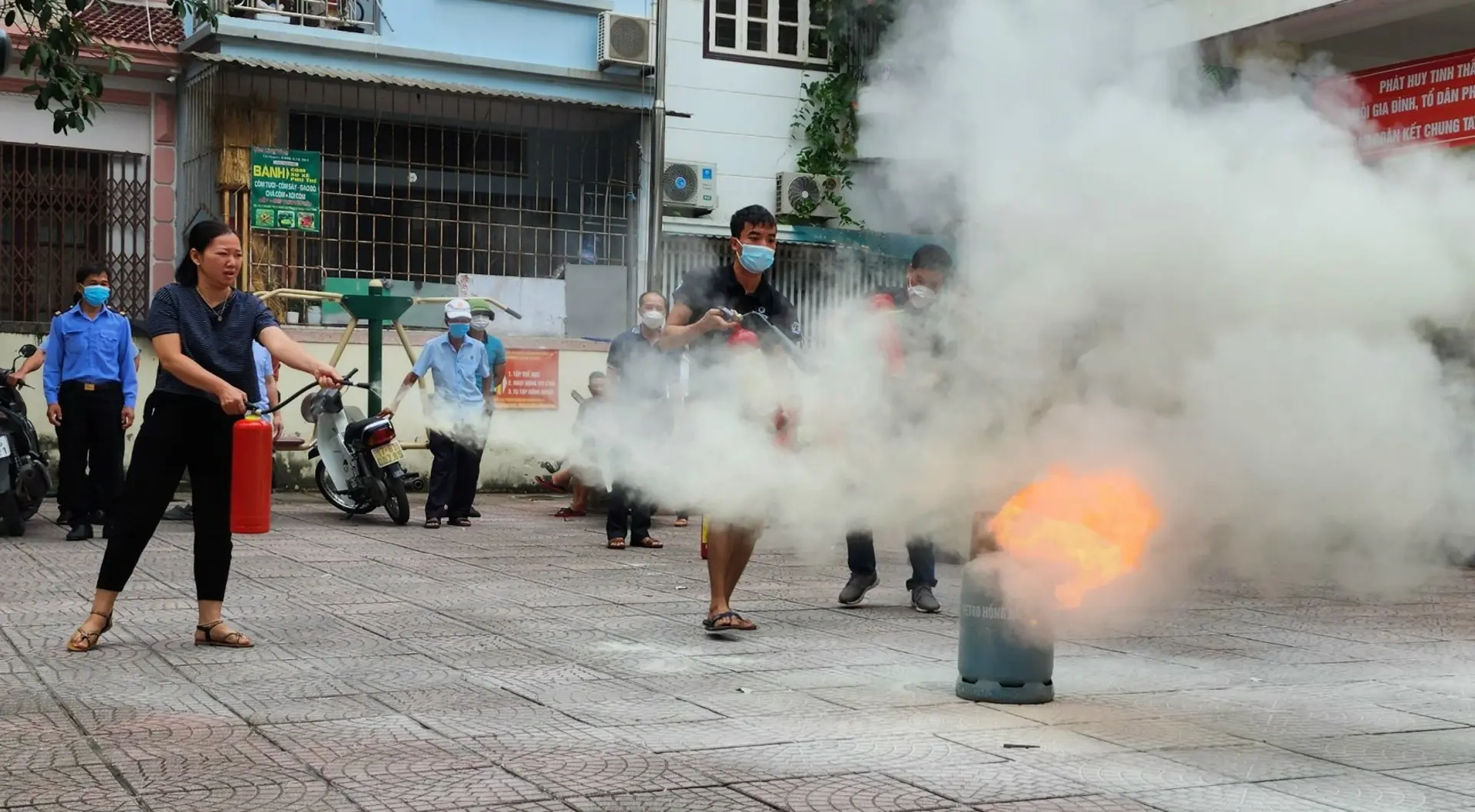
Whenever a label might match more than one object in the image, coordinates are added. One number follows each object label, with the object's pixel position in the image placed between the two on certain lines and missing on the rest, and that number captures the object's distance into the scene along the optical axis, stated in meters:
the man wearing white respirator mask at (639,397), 8.30
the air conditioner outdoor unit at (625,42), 17.45
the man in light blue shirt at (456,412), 12.21
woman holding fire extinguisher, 6.44
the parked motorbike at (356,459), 12.67
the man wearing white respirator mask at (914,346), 6.90
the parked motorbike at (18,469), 10.89
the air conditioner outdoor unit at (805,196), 18.39
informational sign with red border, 16.67
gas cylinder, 5.50
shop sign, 16.05
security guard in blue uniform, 10.80
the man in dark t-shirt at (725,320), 7.03
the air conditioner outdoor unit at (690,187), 17.91
